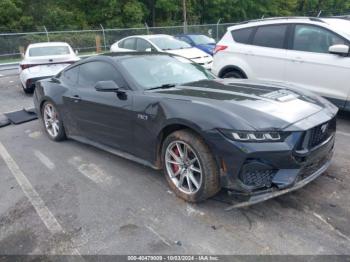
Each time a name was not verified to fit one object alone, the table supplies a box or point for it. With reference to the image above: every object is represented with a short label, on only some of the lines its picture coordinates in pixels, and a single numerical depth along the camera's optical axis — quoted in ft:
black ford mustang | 10.17
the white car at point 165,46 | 37.55
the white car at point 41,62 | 31.71
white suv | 18.56
